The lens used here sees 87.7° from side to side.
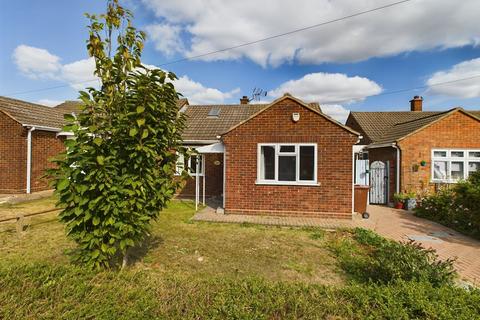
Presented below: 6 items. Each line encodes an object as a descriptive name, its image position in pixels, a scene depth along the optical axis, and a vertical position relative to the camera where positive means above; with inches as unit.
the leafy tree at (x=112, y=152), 135.6 +5.5
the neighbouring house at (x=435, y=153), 469.7 +22.1
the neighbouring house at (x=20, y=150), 480.4 +21.0
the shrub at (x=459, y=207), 295.4 -58.0
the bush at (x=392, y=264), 140.0 -63.5
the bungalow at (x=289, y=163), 353.4 +0.2
